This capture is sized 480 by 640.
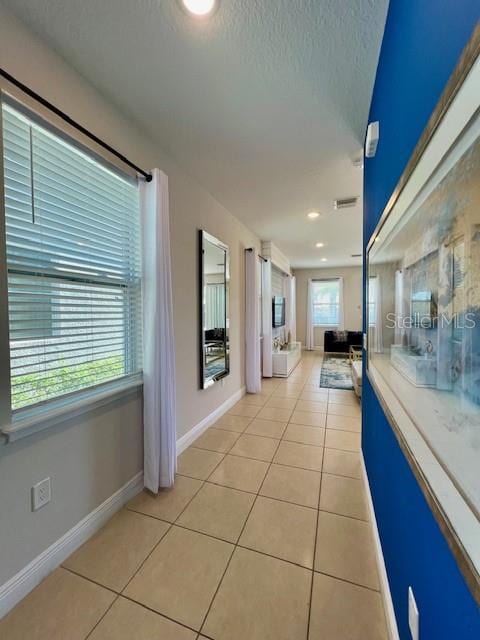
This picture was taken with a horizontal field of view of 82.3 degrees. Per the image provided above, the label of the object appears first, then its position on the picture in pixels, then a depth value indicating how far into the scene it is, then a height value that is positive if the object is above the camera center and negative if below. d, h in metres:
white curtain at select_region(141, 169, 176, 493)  1.87 -0.16
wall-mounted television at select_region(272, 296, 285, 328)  5.89 +0.03
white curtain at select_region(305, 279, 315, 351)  8.75 -0.15
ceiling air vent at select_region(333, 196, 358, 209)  3.12 +1.28
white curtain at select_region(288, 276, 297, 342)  7.61 +0.06
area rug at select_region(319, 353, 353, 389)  4.72 -1.20
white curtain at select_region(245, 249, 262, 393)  4.14 -0.15
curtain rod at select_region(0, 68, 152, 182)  1.15 +0.96
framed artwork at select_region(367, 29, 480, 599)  0.46 +0.00
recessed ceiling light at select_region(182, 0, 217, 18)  1.14 +1.30
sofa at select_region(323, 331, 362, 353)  7.35 -0.75
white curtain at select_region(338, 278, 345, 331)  8.49 +0.19
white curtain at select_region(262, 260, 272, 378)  5.00 -0.07
